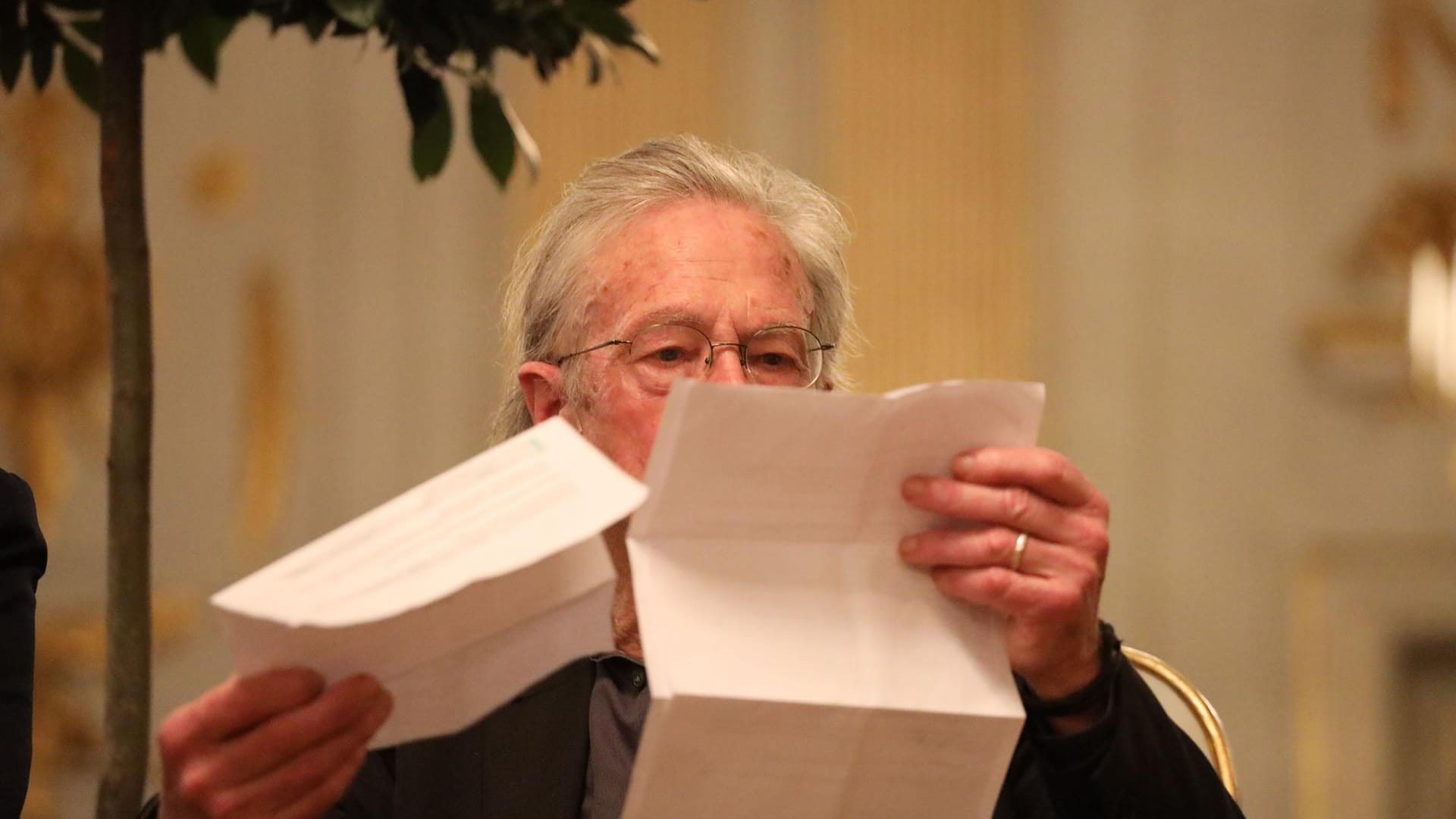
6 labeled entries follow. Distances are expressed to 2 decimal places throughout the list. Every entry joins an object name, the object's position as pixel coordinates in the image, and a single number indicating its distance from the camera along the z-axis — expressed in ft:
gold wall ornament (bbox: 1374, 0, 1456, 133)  31.91
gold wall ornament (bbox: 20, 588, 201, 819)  28.84
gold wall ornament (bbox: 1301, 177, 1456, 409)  31.40
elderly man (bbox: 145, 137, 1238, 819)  7.27
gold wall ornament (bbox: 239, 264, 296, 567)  29.84
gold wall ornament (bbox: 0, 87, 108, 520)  29.91
